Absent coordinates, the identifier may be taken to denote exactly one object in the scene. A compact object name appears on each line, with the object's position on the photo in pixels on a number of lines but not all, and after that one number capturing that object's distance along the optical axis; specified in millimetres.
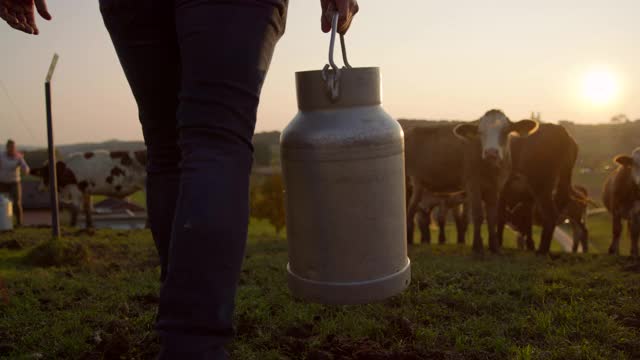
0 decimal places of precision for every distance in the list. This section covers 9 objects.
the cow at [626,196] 8609
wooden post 6594
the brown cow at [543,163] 7859
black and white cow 14750
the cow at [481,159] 7172
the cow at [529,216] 9453
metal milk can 1664
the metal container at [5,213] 11258
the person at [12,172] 12820
